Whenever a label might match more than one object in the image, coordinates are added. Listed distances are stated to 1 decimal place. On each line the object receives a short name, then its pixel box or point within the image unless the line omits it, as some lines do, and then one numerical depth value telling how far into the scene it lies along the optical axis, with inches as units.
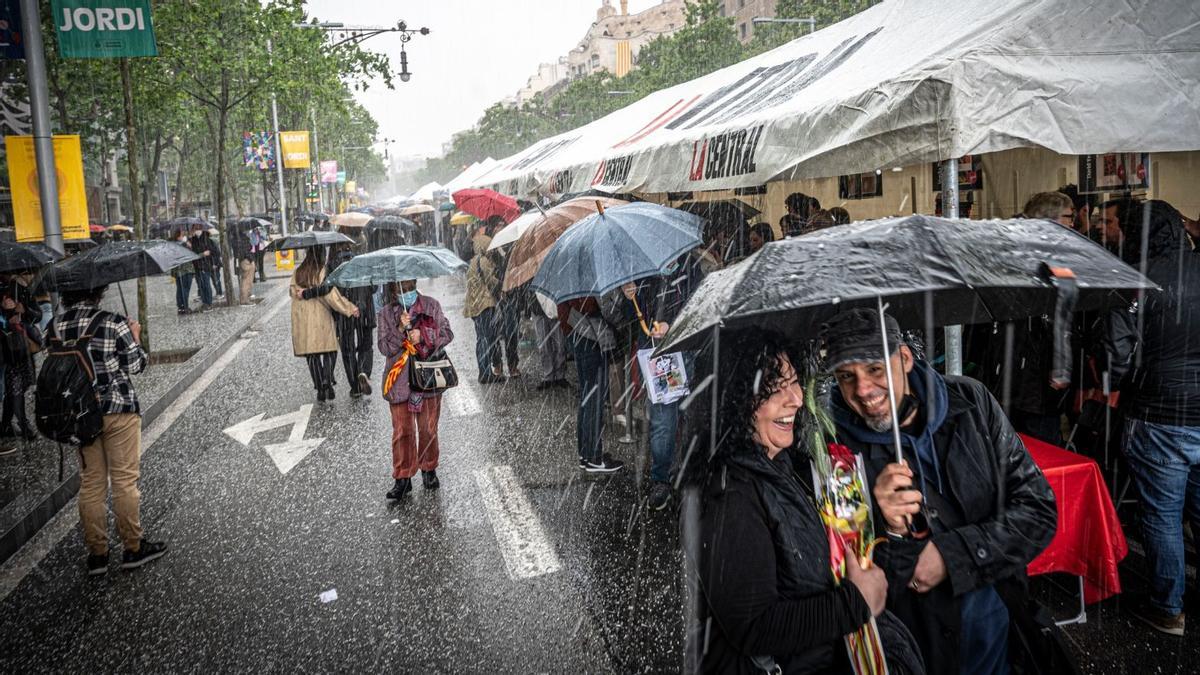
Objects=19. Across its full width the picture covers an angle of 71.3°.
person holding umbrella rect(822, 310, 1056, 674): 92.4
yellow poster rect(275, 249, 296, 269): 1203.7
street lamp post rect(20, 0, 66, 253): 374.0
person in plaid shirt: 200.8
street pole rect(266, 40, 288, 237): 1191.9
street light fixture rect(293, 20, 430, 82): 862.5
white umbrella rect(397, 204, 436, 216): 985.5
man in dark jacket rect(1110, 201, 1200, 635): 148.2
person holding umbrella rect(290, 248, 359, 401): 373.4
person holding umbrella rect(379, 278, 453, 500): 246.4
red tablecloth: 152.7
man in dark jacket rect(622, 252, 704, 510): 230.8
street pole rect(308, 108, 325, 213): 1663.4
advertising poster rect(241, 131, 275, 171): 1247.5
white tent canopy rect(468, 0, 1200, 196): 169.5
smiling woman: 82.5
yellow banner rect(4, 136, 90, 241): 403.5
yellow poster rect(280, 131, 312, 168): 1227.9
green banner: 366.0
